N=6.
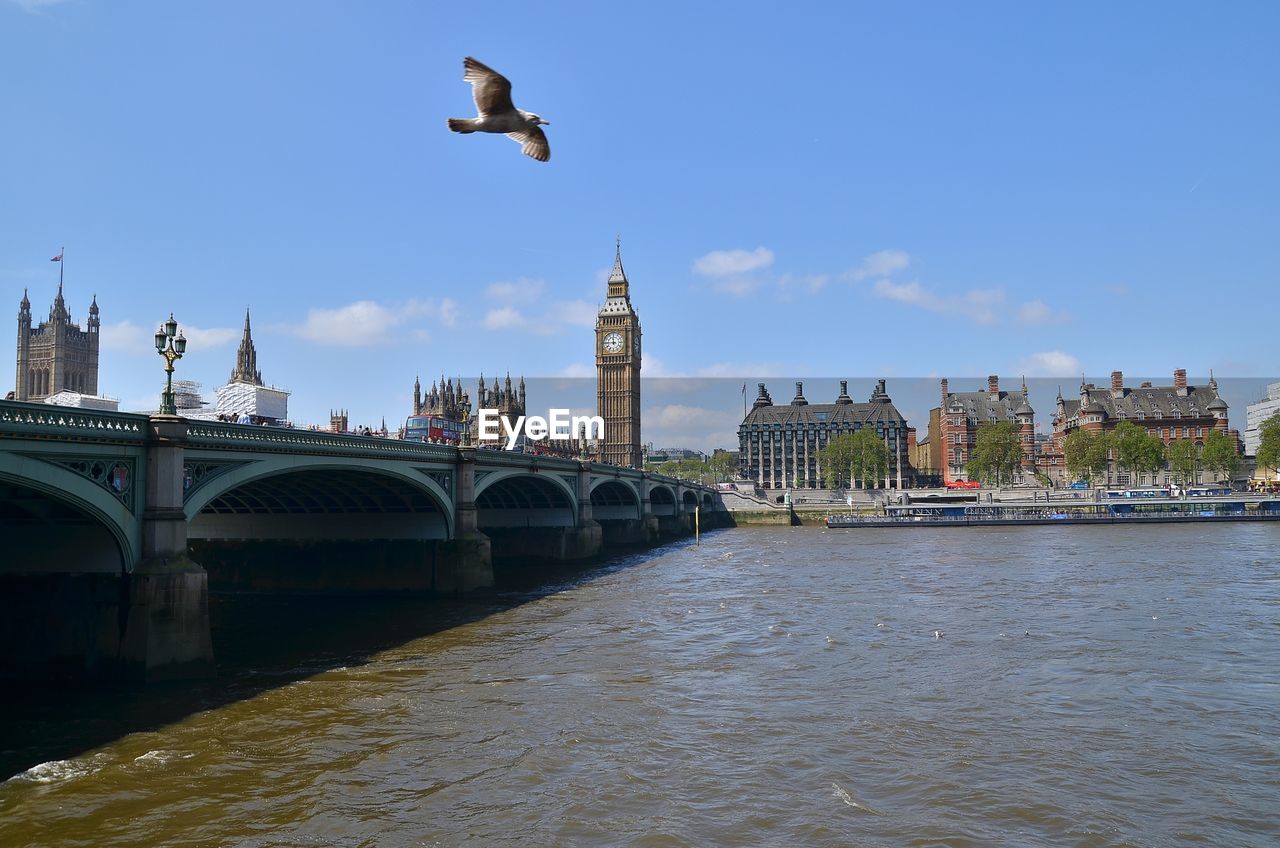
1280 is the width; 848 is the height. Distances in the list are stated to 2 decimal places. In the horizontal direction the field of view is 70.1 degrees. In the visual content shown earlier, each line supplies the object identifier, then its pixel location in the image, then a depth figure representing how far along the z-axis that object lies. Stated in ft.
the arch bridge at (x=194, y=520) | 70.49
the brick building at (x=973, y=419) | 520.01
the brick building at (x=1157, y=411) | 479.00
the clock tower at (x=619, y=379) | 618.85
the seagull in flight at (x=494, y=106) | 32.40
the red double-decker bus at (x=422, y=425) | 359.64
